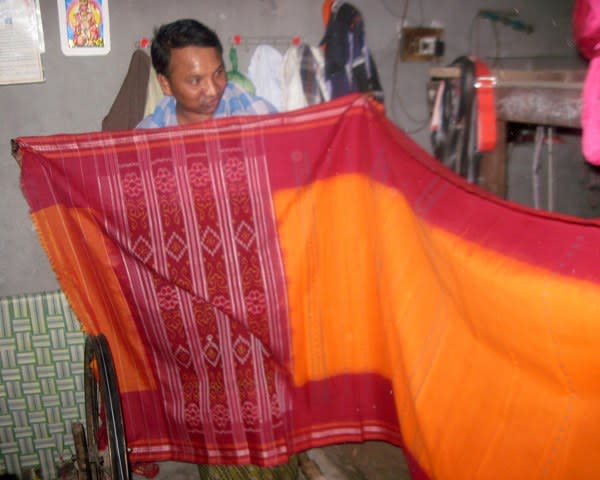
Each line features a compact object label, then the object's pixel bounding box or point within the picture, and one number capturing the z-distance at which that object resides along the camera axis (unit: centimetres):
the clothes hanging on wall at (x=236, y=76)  256
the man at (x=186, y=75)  243
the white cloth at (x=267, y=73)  259
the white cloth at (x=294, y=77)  261
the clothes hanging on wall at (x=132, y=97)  245
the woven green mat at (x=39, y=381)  252
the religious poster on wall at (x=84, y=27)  236
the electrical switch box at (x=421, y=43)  283
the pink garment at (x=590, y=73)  150
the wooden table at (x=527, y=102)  180
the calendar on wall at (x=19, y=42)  231
